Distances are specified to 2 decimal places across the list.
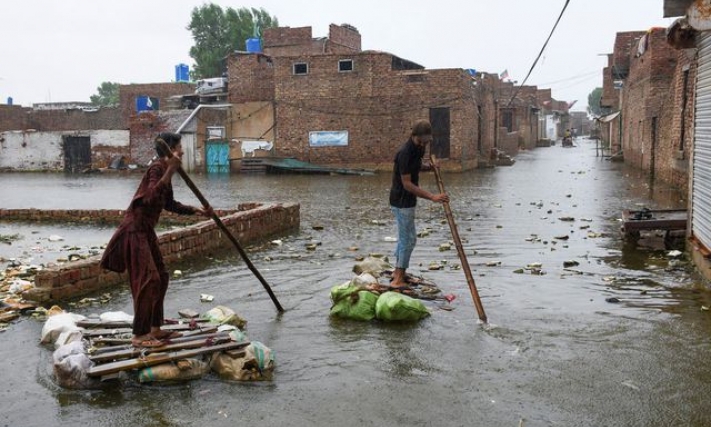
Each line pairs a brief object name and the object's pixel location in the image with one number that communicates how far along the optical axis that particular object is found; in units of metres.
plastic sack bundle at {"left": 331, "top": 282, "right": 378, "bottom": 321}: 6.18
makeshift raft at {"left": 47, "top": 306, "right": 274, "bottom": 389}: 4.57
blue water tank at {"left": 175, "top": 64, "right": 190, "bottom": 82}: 51.66
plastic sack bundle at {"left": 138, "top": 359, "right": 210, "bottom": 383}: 4.61
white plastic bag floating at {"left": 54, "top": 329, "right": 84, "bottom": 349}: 5.23
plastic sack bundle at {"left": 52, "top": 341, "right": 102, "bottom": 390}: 4.56
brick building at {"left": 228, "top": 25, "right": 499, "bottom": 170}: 29.23
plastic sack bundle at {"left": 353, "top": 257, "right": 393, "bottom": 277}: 7.80
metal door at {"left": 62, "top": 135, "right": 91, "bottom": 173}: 36.12
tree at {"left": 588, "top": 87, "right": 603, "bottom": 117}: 136.74
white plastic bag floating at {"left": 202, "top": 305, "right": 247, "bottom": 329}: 5.77
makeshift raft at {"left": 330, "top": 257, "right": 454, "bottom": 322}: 6.06
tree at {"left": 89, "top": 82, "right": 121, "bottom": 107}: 87.75
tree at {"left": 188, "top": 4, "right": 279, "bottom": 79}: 61.28
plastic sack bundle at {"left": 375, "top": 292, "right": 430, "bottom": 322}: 6.03
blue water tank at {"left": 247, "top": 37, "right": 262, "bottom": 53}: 37.88
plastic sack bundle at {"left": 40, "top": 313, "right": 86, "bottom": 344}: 5.55
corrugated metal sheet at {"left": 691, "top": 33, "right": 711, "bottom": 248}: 7.88
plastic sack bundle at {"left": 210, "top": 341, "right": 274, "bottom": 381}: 4.70
